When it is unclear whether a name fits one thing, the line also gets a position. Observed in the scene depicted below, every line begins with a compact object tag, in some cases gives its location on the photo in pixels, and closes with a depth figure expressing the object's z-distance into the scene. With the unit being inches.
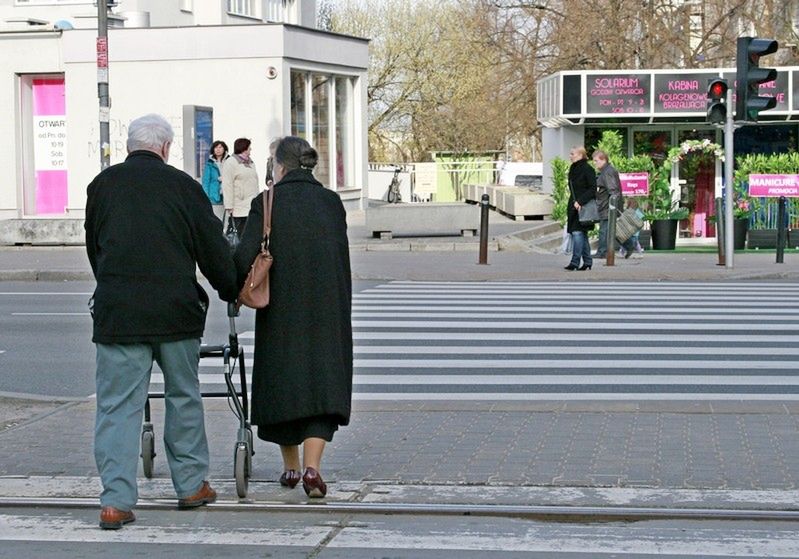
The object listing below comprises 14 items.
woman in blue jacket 914.1
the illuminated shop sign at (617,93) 1096.2
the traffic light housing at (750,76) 804.0
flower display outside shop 1074.1
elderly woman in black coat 276.8
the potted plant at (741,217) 1033.5
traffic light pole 819.4
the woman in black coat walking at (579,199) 817.5
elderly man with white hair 260.1
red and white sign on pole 931.3
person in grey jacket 885.8
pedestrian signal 832.9
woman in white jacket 859.4
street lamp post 930.1
